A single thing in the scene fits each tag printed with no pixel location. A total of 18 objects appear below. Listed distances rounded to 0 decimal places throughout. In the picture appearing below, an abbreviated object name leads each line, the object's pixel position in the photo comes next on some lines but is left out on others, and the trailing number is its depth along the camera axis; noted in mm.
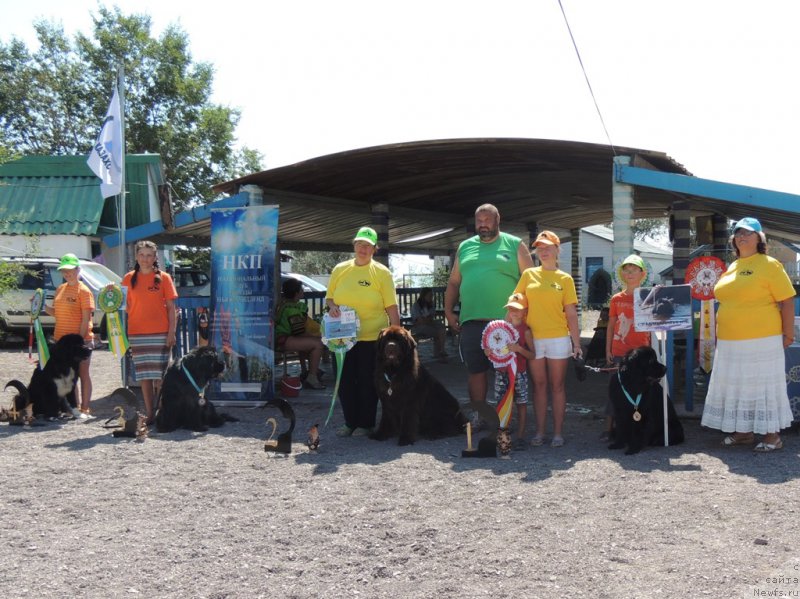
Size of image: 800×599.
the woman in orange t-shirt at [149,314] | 6953
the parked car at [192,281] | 19061
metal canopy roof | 8680
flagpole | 9641
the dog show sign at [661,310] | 5598
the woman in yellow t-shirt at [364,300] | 6180
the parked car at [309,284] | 21756
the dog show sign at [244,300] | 7957
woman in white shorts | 5637
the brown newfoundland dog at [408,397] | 5848
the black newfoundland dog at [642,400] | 5512
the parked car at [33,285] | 15080
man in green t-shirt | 6035
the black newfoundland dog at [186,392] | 6723
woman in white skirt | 5332
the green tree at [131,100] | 30250
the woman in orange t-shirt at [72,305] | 7203
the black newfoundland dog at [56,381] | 7102
